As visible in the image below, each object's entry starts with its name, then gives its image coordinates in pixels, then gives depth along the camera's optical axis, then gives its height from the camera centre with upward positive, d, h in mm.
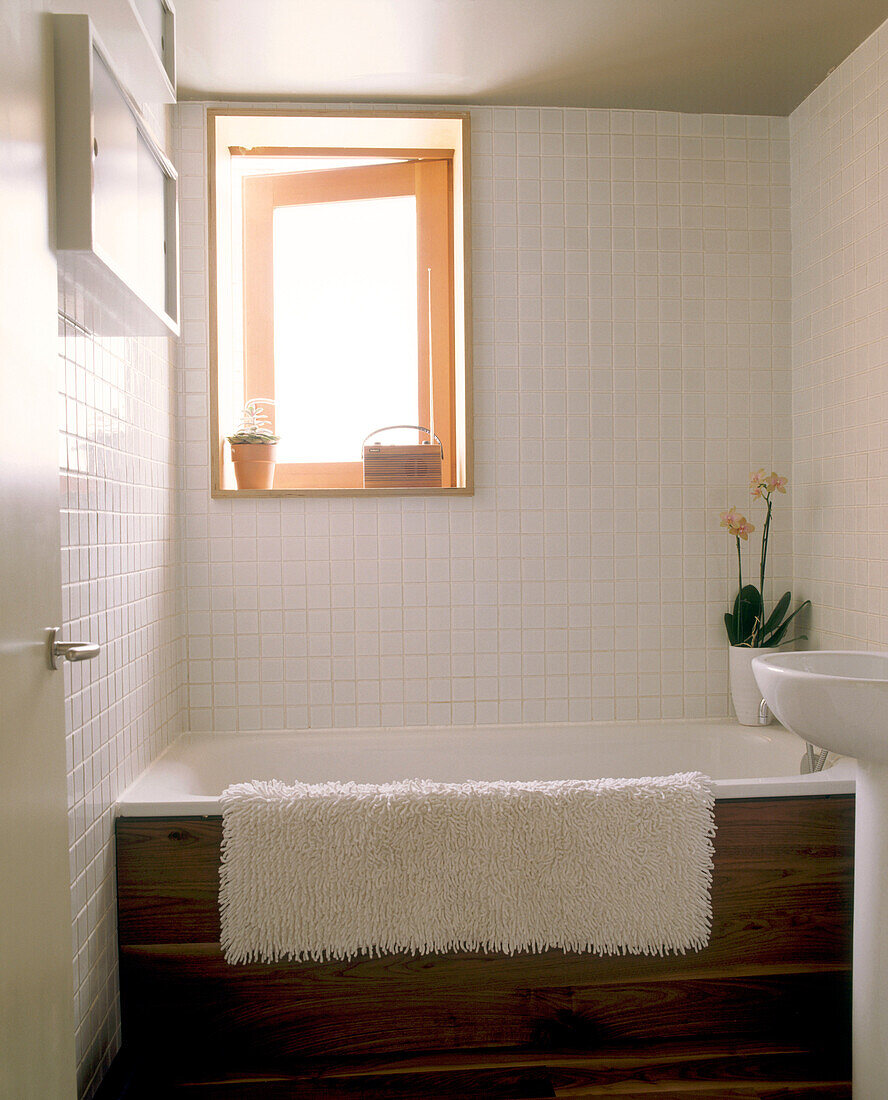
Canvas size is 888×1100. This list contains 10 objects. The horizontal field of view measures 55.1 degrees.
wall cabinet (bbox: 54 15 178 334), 1203 +540
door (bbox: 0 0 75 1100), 1017 -94
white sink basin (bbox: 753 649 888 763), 1442 -323
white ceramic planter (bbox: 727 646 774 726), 2477 -471
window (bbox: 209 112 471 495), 2730 +730
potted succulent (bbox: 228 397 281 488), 2496 +208
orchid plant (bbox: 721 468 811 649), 2490 -271
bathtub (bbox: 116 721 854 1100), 1741 -979
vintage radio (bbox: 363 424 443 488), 2520 +176
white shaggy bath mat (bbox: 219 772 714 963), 1723 -710
